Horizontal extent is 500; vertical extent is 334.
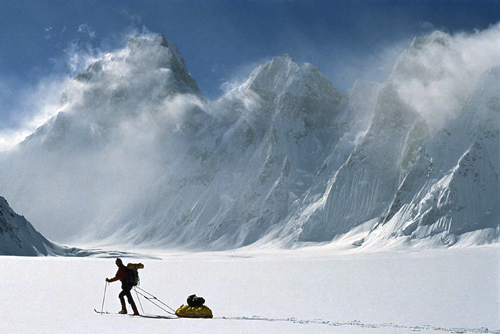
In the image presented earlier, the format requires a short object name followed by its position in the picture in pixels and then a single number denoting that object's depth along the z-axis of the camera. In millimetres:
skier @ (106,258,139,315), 15383
